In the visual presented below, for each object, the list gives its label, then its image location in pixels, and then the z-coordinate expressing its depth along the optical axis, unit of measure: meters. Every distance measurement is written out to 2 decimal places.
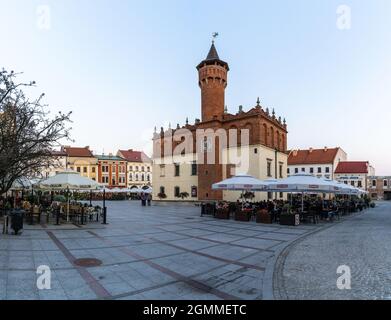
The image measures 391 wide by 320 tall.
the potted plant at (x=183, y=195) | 45.15
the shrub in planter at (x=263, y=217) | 20.14
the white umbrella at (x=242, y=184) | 21.84
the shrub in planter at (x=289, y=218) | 19.02
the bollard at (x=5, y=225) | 13.41
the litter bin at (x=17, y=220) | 12.91
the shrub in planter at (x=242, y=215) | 21.14
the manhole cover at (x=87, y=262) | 8.44
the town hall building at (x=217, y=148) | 39.41
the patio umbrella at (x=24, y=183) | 20.98
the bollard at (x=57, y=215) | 17.02
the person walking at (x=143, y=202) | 43.05
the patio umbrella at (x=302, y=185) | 18.75
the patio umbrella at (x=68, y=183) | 17.48
